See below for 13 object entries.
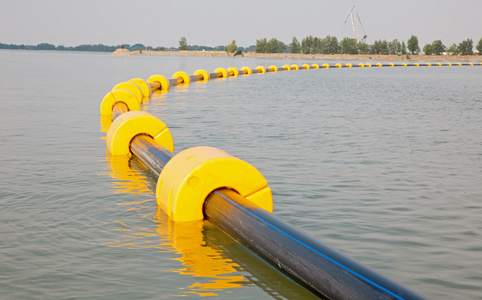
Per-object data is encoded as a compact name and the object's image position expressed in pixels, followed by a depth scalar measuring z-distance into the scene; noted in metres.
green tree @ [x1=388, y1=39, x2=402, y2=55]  162.12
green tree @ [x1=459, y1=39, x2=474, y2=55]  156.50
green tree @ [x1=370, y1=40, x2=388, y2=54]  165.00
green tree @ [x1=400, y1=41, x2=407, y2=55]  160.25
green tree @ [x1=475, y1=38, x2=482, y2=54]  151.12
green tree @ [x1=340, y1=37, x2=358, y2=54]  171.88
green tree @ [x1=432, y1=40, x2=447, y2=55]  160.62
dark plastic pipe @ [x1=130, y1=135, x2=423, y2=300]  3.59
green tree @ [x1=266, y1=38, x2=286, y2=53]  198.38
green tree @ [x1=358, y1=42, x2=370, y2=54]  169.88
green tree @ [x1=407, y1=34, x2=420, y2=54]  157.12
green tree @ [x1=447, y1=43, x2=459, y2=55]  159.62
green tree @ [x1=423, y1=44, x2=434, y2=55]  162.75
